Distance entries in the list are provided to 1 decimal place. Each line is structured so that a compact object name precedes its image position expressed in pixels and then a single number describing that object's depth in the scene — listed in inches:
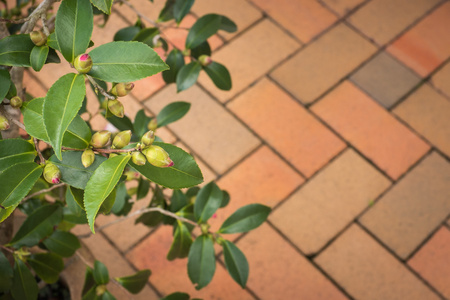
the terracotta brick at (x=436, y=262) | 73.5
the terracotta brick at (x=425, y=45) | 90.7
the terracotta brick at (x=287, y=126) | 82.2
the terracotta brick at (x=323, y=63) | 87.7
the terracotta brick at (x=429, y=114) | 84.4
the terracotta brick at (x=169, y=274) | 71.4
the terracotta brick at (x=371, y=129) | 82.4
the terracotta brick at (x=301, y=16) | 92.8
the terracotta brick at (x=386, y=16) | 93.3
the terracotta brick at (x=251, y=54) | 87.2
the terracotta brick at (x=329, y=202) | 76.4
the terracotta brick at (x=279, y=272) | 72.1
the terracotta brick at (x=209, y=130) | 81.4
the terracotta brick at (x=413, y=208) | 76.5
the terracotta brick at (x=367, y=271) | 72.6
